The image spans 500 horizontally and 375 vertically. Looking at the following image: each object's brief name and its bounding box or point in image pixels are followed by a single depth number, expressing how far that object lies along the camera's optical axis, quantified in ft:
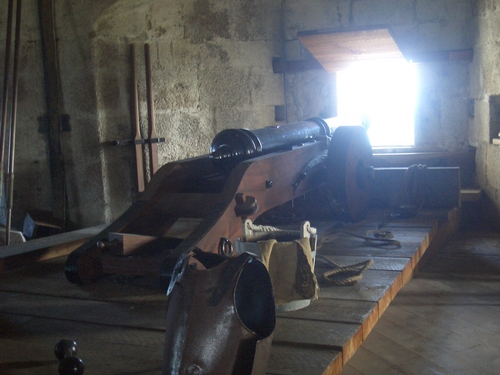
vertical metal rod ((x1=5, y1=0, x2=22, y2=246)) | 13.84
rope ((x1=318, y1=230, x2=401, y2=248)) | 10.09
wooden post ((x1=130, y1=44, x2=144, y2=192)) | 15.89
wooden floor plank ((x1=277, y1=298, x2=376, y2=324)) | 6.59
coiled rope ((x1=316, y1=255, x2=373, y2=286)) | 7.86
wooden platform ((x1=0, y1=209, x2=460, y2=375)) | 5.63
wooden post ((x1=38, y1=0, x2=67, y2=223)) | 14.93
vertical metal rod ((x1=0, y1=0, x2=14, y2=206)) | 13.76
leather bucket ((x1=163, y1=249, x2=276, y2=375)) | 4.70
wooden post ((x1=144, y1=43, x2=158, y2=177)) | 16.12
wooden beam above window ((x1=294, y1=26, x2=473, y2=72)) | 16.42
